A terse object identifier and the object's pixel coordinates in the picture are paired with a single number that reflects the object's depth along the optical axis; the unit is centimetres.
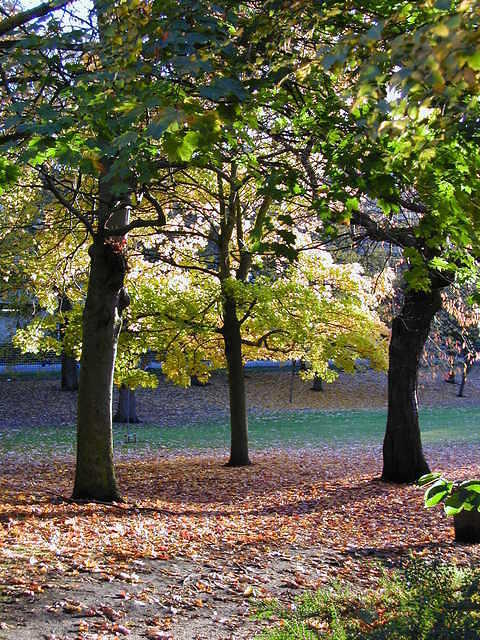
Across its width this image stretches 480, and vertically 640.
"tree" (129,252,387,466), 1554
